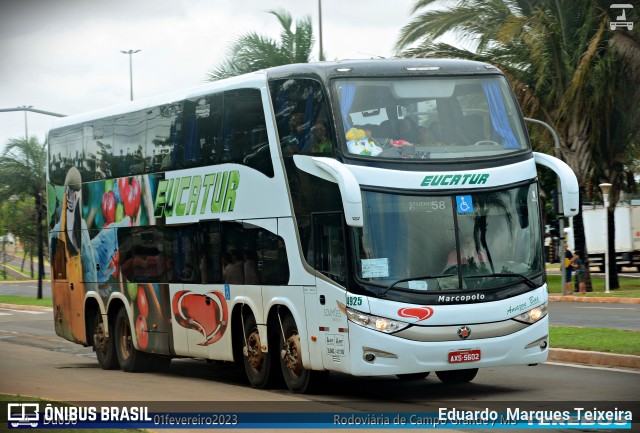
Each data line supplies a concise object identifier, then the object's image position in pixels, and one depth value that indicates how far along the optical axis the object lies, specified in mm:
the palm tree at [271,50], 35781
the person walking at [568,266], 37750
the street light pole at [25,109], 35331
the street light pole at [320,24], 40162
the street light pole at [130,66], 78588
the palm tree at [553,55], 35156
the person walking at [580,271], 38875
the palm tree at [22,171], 49000
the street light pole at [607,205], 37625
